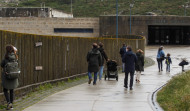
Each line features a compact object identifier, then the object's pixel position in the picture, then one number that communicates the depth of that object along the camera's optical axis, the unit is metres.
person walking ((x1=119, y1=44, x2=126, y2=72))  26.09
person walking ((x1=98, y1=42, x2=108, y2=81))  19.57
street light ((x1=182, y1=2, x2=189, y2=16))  96.34
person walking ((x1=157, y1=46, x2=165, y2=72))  26.80
